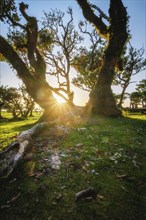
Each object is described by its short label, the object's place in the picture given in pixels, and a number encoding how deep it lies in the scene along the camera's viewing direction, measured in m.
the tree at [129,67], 29.38
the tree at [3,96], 37.71
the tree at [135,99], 50.70
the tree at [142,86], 51.01
